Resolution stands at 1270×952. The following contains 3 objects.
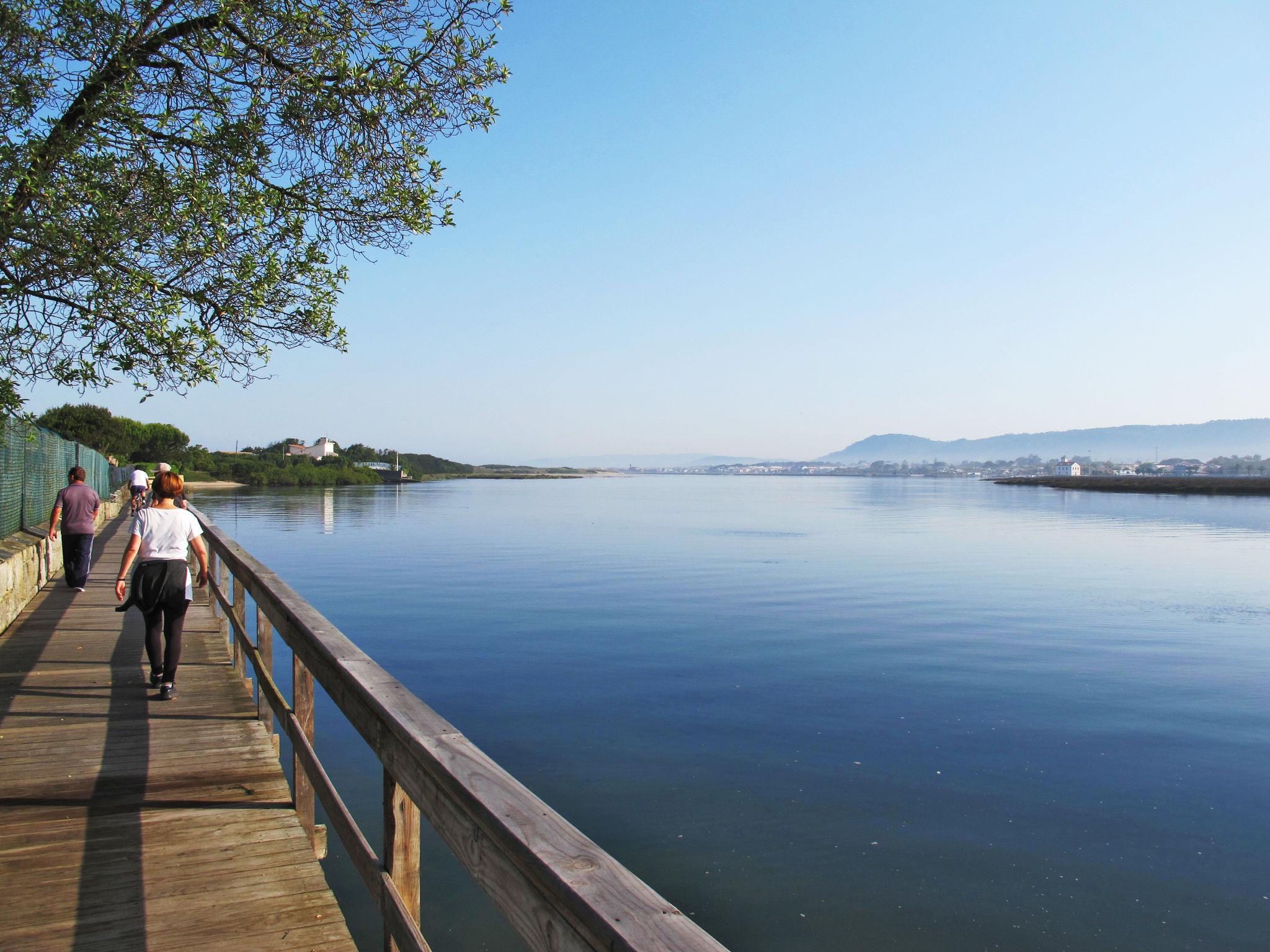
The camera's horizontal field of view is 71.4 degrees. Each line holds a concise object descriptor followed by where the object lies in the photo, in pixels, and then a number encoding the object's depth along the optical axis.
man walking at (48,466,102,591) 13.05
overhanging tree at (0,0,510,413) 7.75
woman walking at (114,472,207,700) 7.31
